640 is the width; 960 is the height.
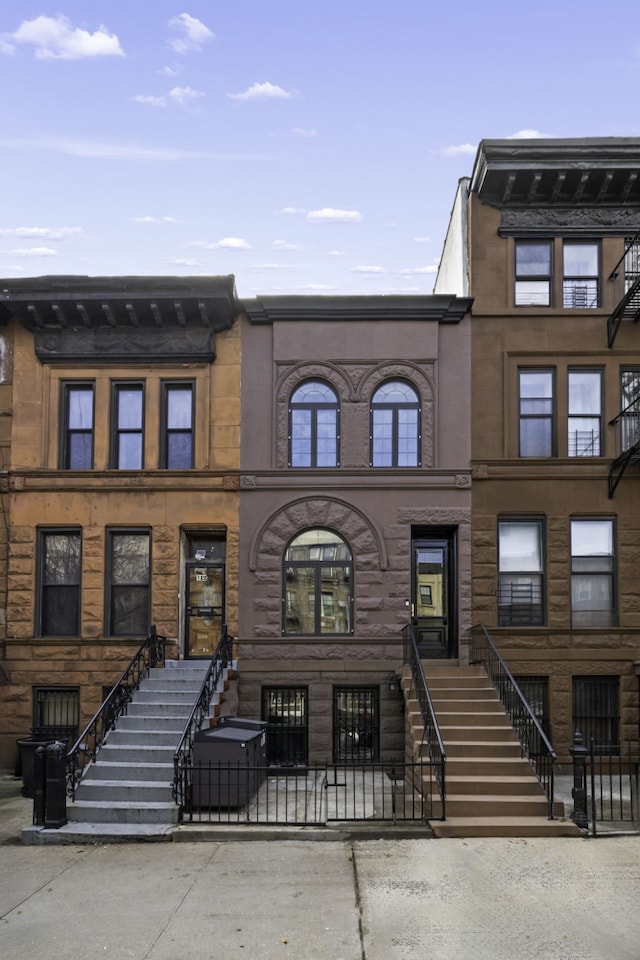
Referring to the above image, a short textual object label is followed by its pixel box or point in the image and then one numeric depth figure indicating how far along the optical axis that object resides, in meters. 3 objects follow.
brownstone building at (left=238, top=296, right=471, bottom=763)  17.44
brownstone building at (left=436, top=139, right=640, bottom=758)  17.59
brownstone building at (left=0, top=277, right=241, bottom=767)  17.67
